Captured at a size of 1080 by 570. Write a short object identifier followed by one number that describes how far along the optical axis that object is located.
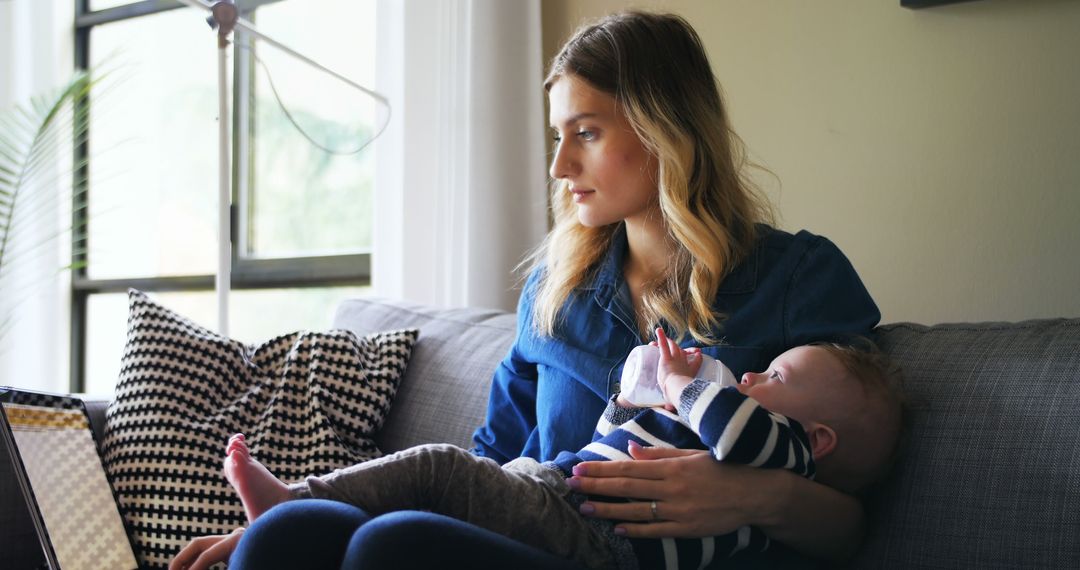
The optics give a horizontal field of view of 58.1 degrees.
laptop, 1.47
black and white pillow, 1.57
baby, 1.10
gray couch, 1.19
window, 3.10
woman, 1.38
